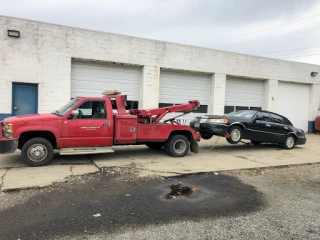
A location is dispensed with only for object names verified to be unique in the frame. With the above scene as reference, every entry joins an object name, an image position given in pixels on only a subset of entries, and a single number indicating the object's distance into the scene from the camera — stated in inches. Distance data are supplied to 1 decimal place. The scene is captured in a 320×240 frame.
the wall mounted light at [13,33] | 452.4
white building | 468.4
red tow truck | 285.4
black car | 400.8
